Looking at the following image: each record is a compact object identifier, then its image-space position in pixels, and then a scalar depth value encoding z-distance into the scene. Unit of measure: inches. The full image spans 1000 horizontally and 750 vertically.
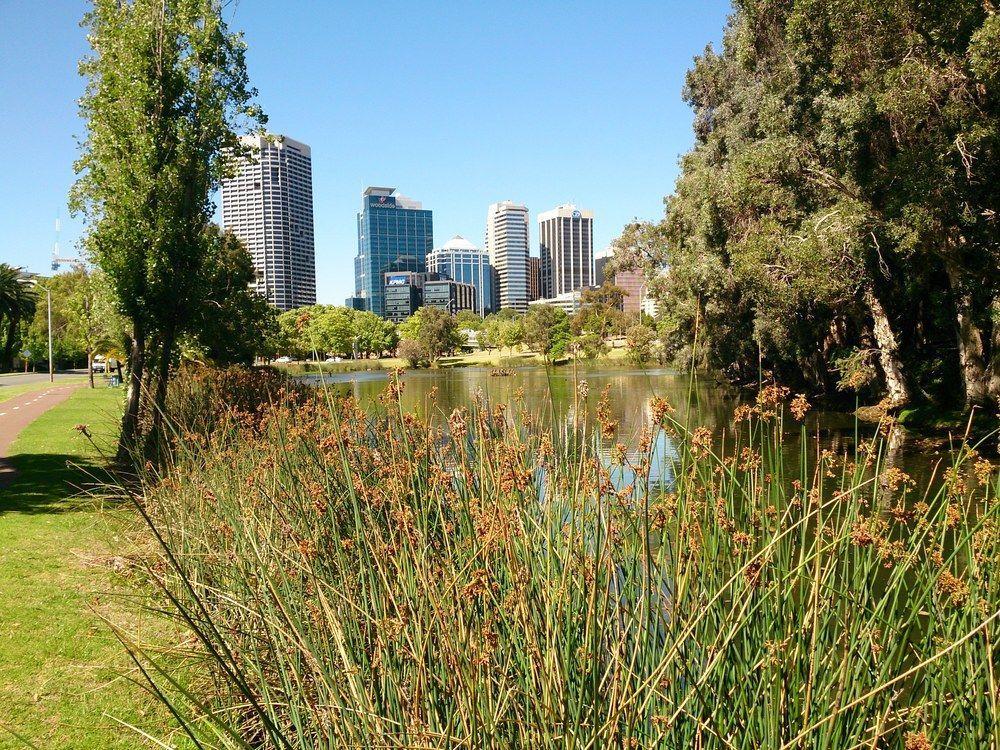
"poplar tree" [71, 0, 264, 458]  365.1
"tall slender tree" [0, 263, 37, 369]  1738.4
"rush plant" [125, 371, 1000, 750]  65.2
